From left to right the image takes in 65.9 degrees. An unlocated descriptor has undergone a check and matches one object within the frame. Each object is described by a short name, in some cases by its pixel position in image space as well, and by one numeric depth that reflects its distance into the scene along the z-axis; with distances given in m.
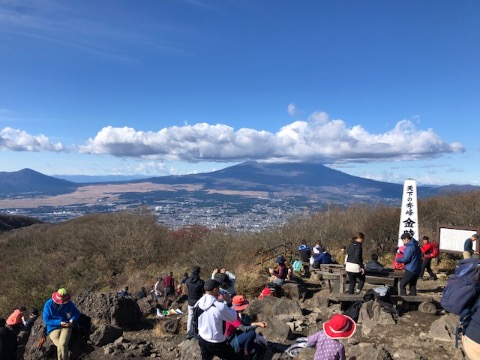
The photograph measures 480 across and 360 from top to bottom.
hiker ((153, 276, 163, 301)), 13.79
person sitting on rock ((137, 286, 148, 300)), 14.22
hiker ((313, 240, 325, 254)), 13.80
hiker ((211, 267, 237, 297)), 8.72
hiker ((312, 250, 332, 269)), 12.87
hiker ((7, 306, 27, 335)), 6.18
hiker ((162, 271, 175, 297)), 13.66
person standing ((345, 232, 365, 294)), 8.34
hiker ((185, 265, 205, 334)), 7.86
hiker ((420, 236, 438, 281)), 11.00
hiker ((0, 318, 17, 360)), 5.85
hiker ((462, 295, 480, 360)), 3.34
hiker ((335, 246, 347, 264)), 15.38
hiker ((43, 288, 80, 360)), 6.50
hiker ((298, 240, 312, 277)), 14.49
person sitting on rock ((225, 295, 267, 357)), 5.58
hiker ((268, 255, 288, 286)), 10.70
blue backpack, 3.46
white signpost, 13.09
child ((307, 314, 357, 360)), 4.38
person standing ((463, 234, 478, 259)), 11.19
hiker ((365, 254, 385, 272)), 9.23
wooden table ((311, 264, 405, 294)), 9.02
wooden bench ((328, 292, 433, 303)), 8.08
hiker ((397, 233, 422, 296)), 7.93
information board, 13.09
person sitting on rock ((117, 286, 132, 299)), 14.30
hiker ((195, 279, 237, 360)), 5.09
